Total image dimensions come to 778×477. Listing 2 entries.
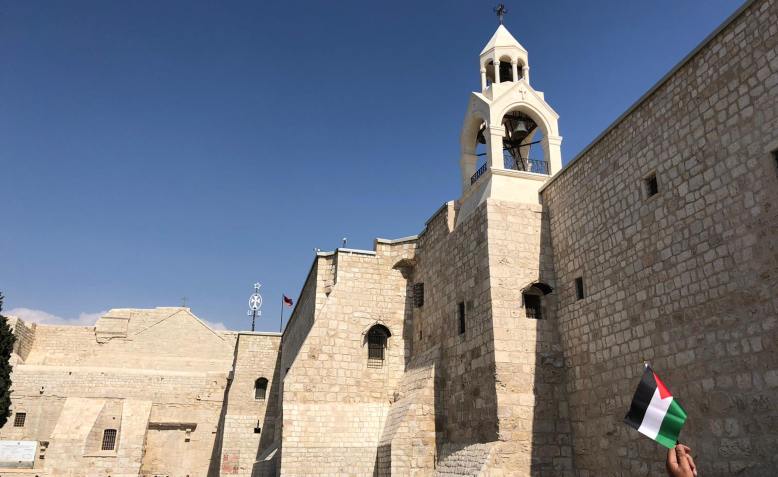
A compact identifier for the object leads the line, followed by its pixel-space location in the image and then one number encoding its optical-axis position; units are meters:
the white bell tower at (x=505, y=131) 12.80
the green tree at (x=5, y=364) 17.73
